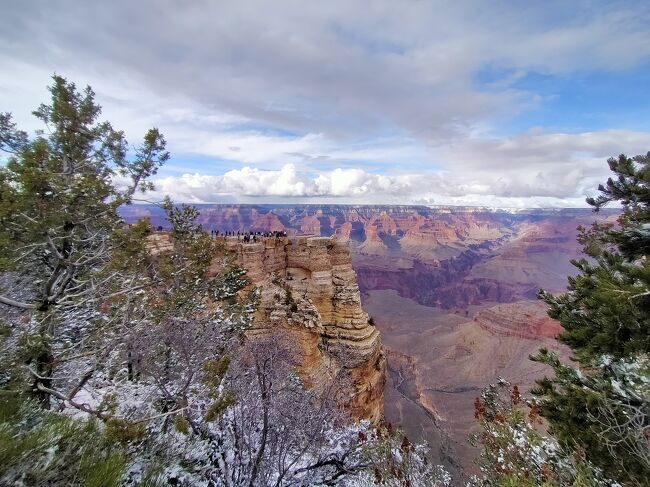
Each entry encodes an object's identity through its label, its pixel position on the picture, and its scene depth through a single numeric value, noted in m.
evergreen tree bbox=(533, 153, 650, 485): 5.23
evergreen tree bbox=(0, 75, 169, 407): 5.91
